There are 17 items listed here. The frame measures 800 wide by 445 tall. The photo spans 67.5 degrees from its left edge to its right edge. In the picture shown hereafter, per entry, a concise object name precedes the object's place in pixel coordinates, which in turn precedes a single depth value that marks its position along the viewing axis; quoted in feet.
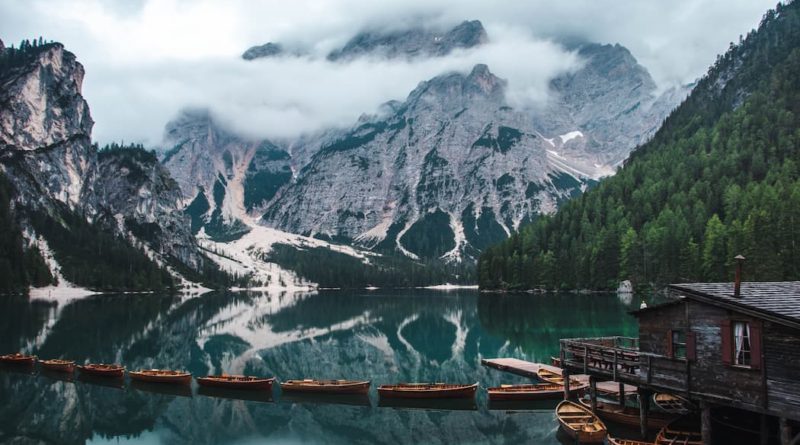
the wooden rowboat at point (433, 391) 167.43
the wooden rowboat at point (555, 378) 162.50
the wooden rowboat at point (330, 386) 178.29
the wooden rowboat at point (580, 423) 119.24
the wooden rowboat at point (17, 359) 220.23
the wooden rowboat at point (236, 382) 184.03
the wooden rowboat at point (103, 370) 202.08
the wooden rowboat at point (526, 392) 163.32
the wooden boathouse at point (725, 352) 86.07
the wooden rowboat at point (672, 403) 126.11
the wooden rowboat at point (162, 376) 193.98
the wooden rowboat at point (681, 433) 103.76
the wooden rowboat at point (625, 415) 123.44
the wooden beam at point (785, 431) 84.89
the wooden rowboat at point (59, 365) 209.97
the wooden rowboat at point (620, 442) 105.91
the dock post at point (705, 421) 97.86
